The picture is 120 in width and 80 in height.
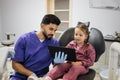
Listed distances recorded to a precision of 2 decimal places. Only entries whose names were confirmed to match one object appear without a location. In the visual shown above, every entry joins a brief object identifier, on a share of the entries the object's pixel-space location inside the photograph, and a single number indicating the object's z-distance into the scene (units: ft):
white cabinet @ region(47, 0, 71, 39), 13.76
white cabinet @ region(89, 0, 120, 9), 11.90
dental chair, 5.89
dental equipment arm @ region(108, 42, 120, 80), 3.94
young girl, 5.81
